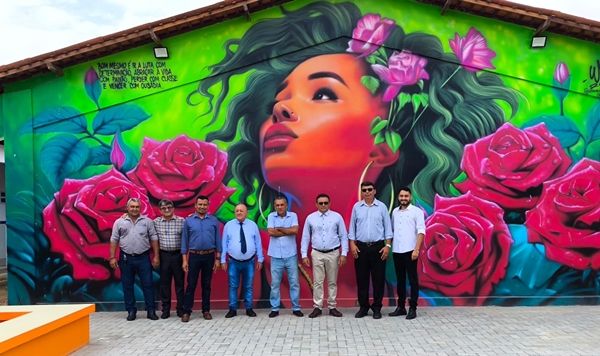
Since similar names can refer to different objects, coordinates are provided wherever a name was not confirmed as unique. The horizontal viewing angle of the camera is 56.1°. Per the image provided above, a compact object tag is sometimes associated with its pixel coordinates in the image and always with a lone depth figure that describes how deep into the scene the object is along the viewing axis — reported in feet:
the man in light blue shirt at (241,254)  26.45
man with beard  25.84
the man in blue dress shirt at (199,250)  26.14
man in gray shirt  26.23
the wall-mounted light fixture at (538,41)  28.07
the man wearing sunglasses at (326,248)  26.37
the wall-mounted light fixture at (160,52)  28.43
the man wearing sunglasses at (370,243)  26.07
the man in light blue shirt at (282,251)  26.63
